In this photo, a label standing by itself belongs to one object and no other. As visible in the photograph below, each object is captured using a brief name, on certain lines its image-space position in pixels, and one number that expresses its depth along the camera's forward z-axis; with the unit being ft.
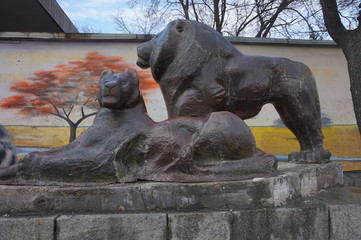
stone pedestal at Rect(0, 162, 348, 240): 6.45
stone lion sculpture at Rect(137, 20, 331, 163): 9.62
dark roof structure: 30.55
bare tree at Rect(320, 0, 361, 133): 19.12
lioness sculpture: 7.32
